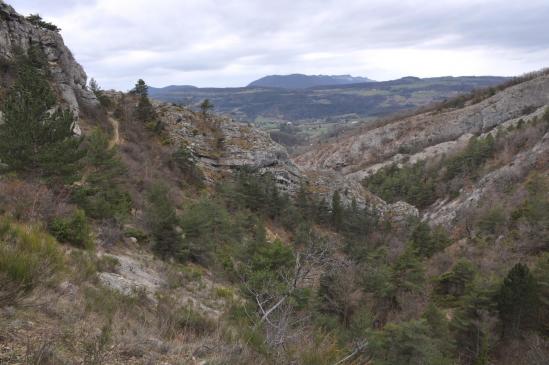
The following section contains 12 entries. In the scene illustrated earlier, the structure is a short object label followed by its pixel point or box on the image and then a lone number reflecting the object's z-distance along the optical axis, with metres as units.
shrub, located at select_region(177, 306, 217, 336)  5.57
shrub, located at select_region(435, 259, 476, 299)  23.19
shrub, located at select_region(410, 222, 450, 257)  33.28
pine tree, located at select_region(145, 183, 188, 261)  16.39
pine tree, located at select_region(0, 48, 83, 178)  13.74
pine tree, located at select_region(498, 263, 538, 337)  18.41
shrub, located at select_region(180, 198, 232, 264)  18.70
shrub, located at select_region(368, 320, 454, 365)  13.79
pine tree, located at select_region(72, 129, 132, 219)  14.68
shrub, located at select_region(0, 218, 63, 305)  4.20
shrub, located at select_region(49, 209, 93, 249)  9.73
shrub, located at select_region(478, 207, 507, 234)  32.78
